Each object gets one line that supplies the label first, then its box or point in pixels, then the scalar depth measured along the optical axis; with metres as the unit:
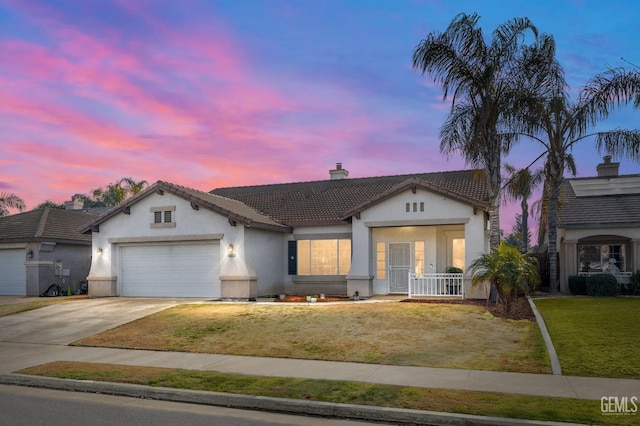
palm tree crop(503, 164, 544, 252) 21.61
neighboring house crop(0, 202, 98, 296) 26.42
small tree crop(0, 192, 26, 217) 39.03
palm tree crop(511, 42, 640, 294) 19.53
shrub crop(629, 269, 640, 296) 20.31
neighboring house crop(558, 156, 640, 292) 21.94
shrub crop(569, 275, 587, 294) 21.06
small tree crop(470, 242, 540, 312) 15.59
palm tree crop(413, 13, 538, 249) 18.75
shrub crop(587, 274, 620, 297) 20.11
